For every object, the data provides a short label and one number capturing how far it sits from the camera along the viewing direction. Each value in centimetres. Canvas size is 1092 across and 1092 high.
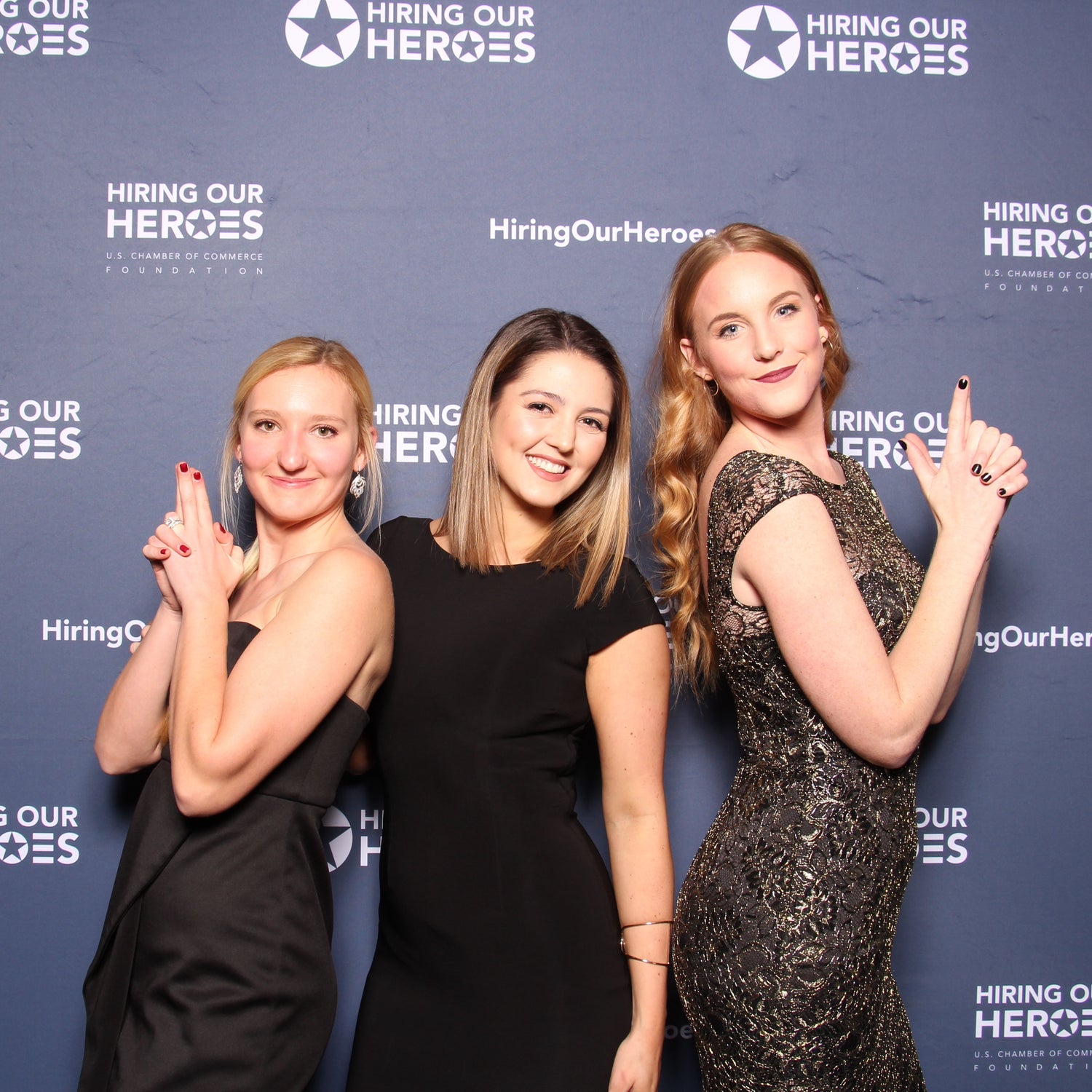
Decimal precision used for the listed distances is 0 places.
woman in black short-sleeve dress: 127
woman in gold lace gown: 114
